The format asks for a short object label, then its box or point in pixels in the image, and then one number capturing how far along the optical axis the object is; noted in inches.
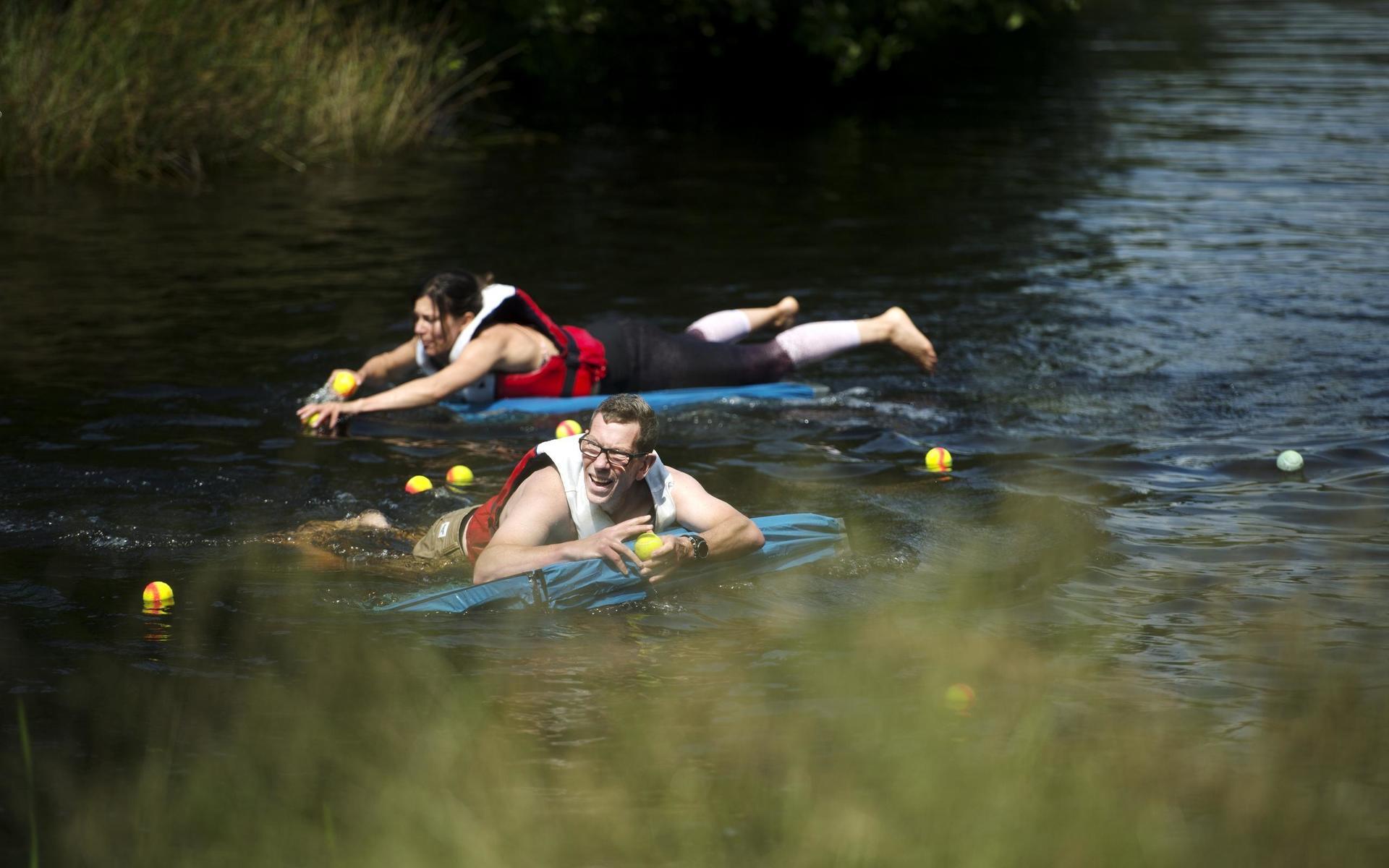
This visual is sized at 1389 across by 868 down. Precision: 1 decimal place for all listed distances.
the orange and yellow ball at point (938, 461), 655.1
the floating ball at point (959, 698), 407.5
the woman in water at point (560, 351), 690.2
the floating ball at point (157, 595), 494.3
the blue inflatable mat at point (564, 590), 484.1
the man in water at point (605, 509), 469.4
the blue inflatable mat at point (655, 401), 725.3
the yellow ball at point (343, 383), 700.0
